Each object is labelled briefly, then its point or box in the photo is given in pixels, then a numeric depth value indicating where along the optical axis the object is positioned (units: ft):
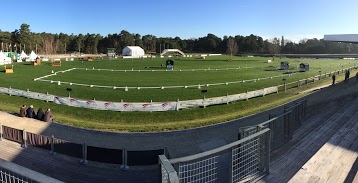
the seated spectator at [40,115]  59.00
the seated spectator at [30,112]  59.47
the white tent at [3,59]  217.68
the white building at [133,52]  376.68
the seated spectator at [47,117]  58.08
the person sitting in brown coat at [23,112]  60.29
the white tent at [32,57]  257.96
